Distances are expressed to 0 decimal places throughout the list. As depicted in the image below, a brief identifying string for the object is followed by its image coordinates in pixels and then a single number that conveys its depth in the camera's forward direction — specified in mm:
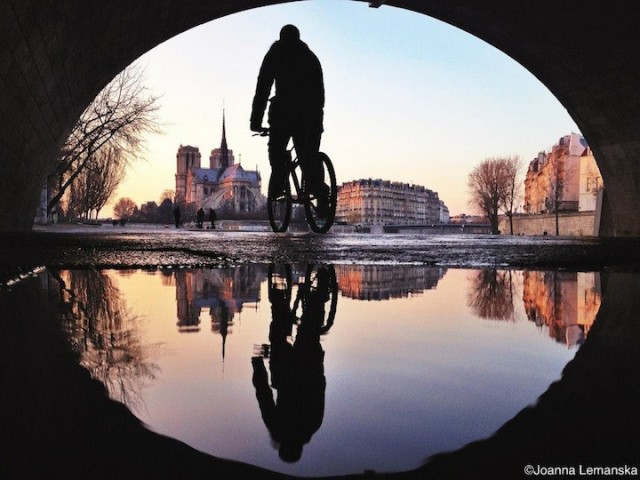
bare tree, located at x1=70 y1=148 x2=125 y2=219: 29641
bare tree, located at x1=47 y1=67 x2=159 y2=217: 25656
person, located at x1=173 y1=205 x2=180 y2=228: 38906
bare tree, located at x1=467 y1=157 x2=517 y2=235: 69969
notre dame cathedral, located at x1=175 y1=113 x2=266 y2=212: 134875
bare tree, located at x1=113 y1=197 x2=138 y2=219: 142250
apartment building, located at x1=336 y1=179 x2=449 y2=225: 155625
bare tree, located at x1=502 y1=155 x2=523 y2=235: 70312
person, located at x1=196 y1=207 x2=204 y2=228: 39281
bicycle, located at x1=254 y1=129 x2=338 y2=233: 8797
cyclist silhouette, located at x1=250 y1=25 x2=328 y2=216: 7598
